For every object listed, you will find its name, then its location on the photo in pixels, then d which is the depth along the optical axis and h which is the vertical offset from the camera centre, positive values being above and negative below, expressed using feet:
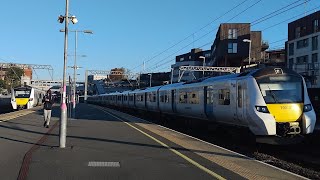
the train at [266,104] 31.92 -1.12
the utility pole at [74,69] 119.07 +9.72
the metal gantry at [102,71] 214.62 +15.30
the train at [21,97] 119.40 -2.14
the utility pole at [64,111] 28.26 -1.85
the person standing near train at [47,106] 46.07 -2.26
